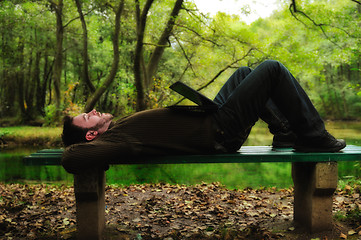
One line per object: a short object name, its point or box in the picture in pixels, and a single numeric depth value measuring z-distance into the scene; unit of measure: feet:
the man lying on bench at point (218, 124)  8.82
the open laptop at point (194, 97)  8.66
